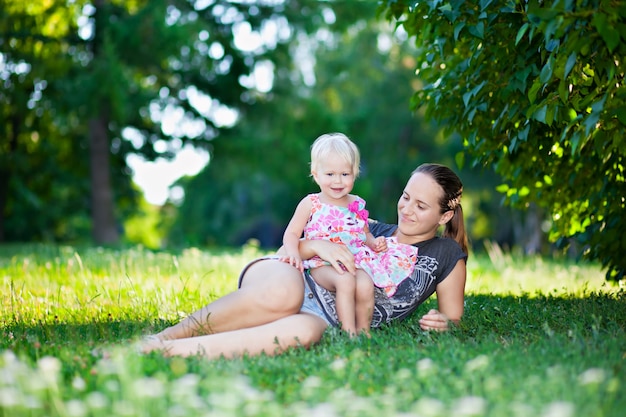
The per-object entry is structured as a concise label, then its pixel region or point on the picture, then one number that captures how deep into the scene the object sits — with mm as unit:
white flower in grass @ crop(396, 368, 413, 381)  2691
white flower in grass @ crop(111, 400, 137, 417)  2209
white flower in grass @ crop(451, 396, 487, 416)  2040
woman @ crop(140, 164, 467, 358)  3539
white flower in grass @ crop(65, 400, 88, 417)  2137
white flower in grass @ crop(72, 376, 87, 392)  2547
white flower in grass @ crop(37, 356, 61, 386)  2314
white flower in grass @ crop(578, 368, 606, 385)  2306
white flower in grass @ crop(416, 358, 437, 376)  2682
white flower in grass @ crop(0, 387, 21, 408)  2184
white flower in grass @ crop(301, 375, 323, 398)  2563
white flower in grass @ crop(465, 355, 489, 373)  2628
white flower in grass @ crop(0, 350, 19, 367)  2604
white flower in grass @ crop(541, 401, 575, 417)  1959
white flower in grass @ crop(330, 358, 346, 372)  2726
